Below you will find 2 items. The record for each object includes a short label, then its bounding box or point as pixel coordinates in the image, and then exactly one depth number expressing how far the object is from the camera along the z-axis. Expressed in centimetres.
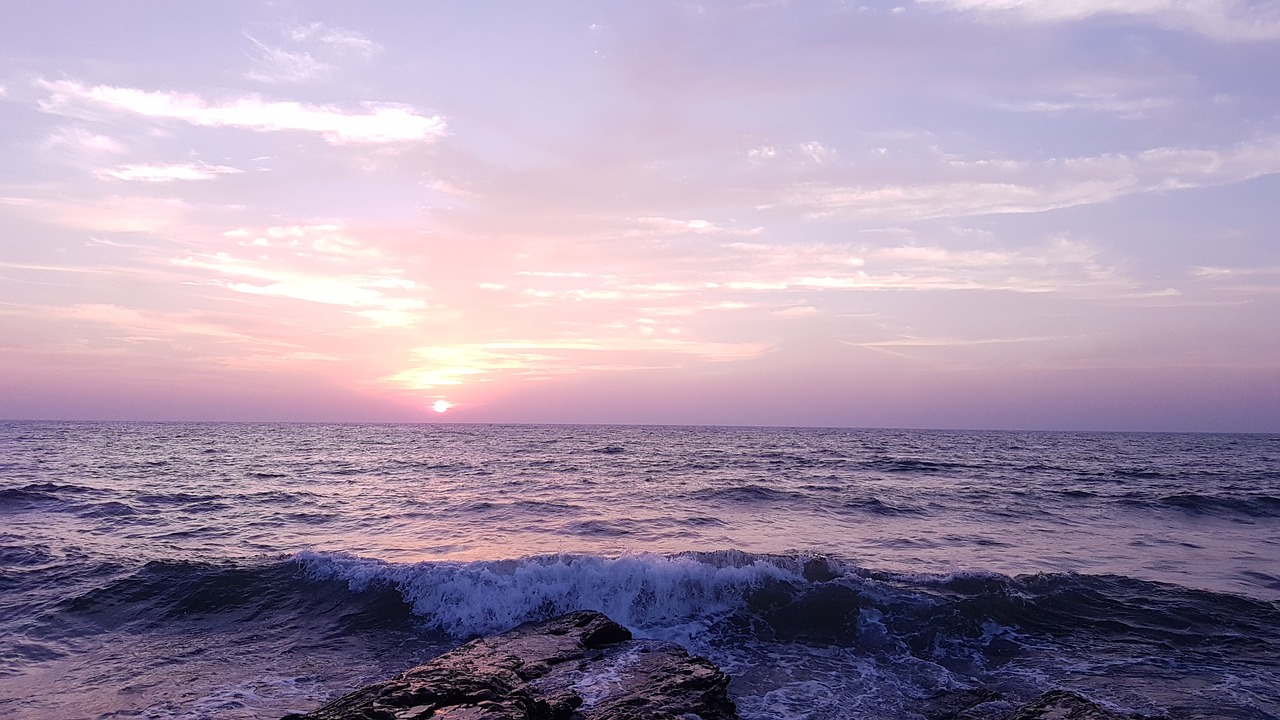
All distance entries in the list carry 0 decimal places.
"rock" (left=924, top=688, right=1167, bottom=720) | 812
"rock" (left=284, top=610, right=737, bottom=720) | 762
